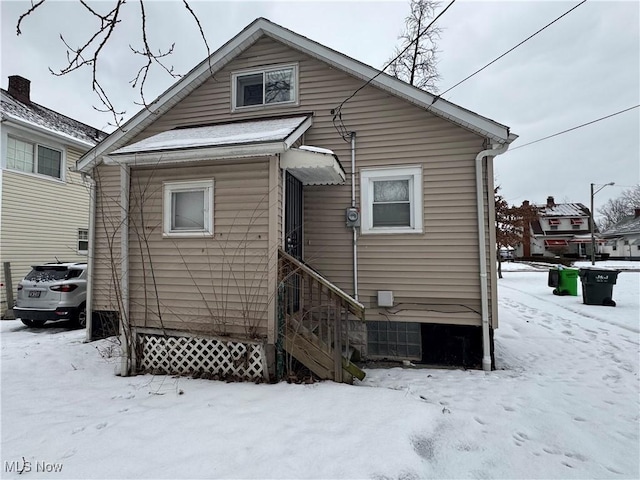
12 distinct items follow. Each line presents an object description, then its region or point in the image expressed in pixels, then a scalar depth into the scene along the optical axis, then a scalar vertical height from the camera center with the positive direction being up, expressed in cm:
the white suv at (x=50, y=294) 760 -102
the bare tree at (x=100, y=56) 221 +148
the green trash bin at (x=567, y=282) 1197 -121
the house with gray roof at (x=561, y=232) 4022 +224
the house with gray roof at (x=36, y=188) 1000 +221
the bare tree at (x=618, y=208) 5731 +790
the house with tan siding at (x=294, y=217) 468 +56
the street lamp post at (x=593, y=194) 2521 +487
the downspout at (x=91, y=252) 701 -1
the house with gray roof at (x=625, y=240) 3888 +122
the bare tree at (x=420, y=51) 1254 +813
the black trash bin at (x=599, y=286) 978 -112
